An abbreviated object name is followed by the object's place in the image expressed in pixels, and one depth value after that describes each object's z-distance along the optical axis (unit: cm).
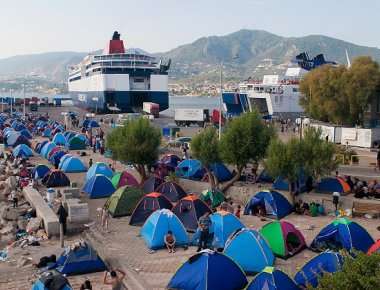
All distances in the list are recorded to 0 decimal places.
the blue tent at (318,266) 963
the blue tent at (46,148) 3251
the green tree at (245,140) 1970
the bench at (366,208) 1664
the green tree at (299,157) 1752
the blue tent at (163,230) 1308
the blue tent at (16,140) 3712
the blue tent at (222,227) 1283
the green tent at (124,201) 1695
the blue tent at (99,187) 2027
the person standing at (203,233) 1229
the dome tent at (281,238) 1216
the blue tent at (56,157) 2922
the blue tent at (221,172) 2234
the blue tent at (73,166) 2670
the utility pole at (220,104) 2279
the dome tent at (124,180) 2116
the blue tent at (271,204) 1661
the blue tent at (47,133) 4567
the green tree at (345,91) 3459
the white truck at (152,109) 6854
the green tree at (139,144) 2153
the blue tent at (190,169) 2341
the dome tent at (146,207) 1562
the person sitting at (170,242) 1272
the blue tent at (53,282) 916
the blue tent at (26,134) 4156
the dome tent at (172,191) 1845
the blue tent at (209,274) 970
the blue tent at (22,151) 3195
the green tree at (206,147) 2045
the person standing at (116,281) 895
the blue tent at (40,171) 2453
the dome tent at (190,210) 1477
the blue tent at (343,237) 1207
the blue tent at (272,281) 901
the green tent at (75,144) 3562
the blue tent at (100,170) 2269
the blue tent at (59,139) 3739
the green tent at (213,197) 1847
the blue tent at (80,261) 1120
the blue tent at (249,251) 1109
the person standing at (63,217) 1430
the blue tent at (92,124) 5084
